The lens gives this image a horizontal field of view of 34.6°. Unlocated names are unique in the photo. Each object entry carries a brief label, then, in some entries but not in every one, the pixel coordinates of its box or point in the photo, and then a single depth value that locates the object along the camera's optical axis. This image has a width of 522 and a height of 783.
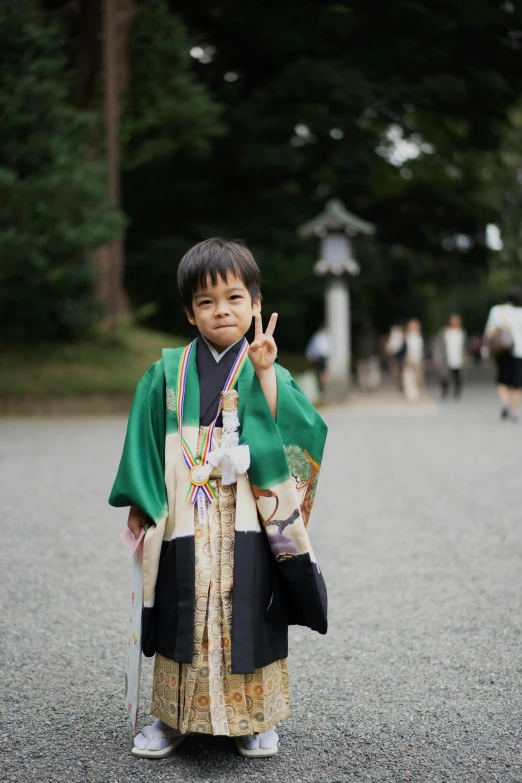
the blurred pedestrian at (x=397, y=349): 20.08
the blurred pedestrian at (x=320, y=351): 18.34
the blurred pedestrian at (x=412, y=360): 16.83
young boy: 2.46
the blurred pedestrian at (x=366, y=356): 20.55
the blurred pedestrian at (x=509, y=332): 11.06
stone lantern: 16.52
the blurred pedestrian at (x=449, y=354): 16.36
